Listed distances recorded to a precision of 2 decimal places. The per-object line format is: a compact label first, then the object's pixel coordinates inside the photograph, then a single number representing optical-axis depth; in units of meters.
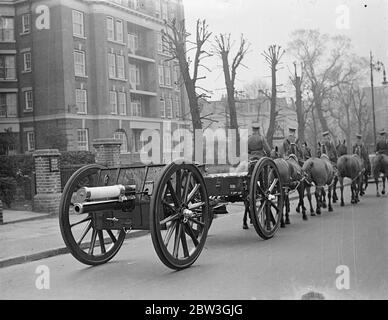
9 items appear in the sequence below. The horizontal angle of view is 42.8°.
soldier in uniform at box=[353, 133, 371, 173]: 14.13
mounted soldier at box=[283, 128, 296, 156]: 10.09
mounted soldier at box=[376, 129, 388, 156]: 12.88
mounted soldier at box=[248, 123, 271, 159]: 8.38
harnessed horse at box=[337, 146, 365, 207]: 12.64
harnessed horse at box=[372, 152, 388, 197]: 13.44
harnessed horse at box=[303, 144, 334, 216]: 10.83
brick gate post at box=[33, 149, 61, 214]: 11.72
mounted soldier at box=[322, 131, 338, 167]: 12.37
